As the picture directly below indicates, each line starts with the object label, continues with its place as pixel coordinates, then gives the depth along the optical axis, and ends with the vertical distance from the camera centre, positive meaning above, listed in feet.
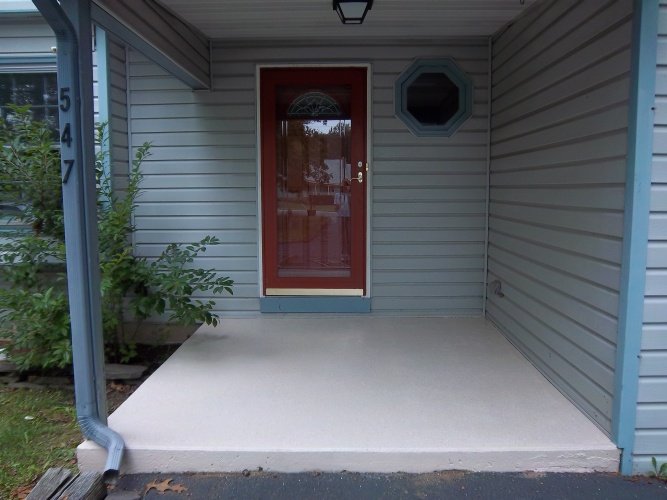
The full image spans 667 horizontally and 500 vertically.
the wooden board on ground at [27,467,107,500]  7.30 -4.05
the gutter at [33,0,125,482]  7.88 -0.41
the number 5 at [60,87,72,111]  7.93 +1.34
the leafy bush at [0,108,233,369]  11.44 -1.78
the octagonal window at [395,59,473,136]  15.05 +2.67
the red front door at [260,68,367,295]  15.25 +0.37
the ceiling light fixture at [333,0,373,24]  10.70 +3.67
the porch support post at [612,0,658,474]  7.54 -0.42
